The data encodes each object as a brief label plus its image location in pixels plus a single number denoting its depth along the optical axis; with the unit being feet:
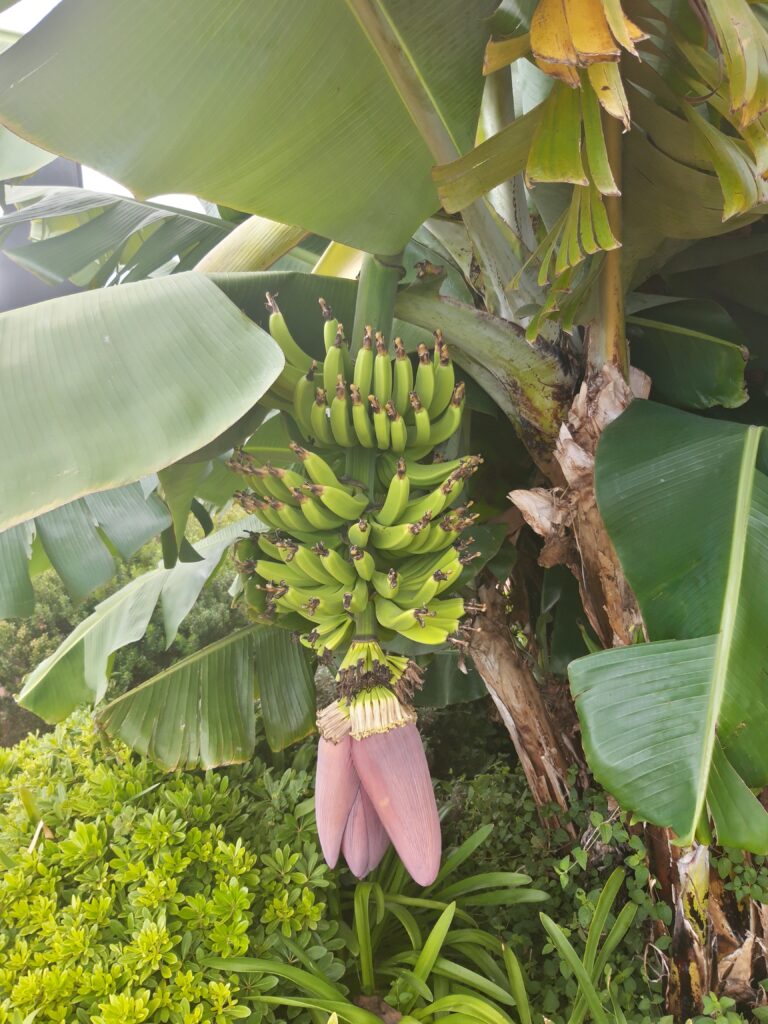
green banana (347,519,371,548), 2.33
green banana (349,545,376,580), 2.33
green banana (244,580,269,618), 2.83
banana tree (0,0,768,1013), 1.84
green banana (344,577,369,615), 2.37
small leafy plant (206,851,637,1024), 3.64
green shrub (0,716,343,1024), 3.35
